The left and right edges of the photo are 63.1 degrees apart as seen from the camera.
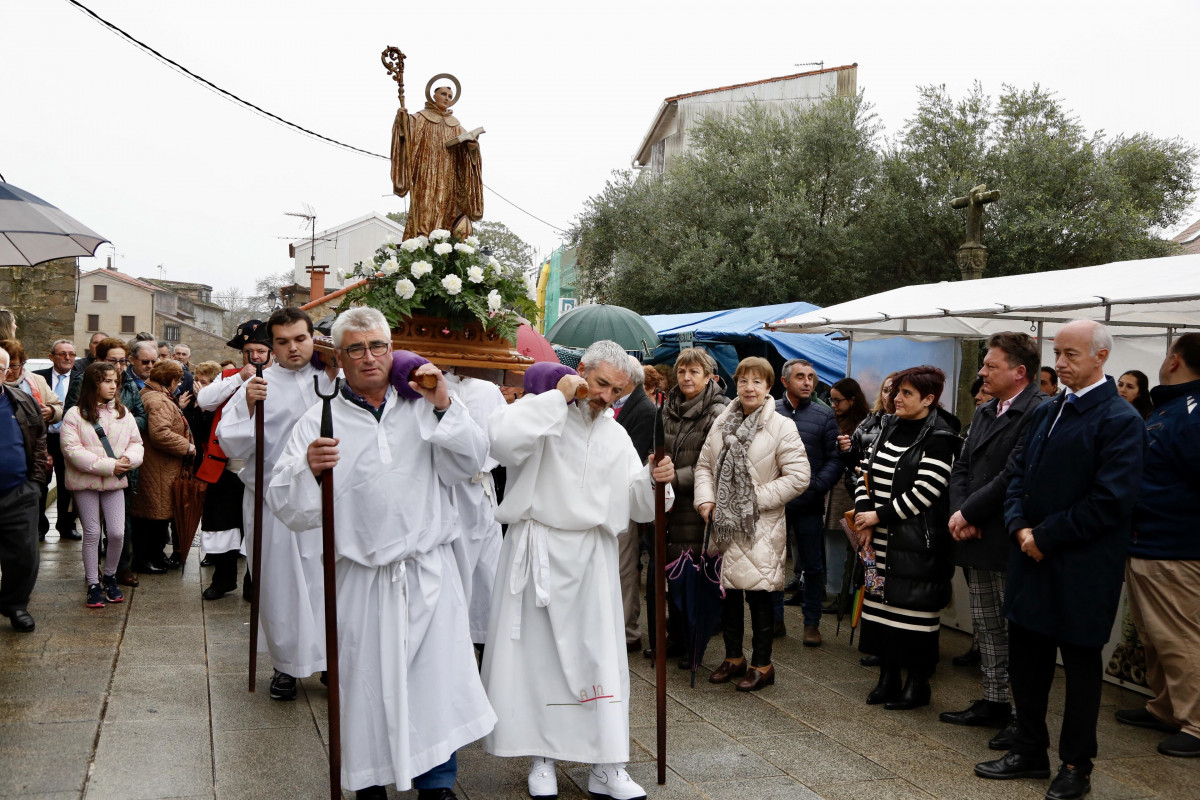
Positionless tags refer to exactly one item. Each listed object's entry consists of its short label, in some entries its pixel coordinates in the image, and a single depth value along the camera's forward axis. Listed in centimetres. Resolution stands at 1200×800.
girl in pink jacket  739
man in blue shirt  620
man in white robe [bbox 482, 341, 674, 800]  420
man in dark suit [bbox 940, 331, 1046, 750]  523
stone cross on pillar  1077
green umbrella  1087
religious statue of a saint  797
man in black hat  768
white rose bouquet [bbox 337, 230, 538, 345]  599
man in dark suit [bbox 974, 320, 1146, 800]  432
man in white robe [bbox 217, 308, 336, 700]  539
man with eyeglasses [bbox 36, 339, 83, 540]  977
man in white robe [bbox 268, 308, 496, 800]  381
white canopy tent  607
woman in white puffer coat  593
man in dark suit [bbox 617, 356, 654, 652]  659
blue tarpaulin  1191
